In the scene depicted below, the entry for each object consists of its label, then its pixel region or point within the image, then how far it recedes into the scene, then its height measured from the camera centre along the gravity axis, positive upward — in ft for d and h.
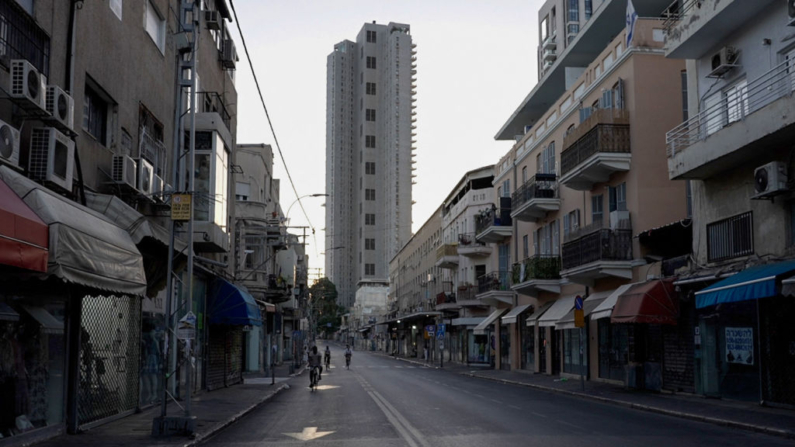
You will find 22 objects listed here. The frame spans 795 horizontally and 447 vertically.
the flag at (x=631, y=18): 91.91 +33.46
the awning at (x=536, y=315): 126.93 -1.71
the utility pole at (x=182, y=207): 46.75 +6.00
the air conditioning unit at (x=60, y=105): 40.04 +10.40
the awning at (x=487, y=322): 161.38 -3.56
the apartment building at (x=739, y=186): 60.08 +10.06
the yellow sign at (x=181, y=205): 47.85 +6.11
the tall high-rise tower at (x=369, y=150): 522.47 +109.22
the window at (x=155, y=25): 64.18 +23.67
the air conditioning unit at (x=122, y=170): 52.60 +9.13
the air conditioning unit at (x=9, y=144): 35.94 +7.49
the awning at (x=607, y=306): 87.85 -0.19
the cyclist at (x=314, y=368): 100.88 -8.04
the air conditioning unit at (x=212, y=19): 86.43 +31.49
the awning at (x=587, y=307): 100.89 -0.34
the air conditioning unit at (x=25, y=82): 36.73 +10.56
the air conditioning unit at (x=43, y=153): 39.91 +7.78
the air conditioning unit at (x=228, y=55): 98.29 +31.58
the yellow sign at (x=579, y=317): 87.71 -1.41
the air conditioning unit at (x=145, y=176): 55.77 +9.32
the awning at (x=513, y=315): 139.85 -1.87
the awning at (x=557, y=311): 111.04 -0.96
